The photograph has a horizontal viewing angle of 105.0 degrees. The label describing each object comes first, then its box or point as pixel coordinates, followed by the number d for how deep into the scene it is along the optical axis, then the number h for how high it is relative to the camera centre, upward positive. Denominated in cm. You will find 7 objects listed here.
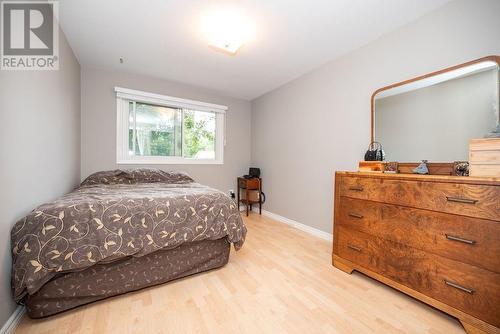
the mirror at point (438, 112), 138 +46
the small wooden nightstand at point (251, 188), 351 -42
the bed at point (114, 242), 108 -52
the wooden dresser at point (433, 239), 104 -48
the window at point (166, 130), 289 +60
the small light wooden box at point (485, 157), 108 +6
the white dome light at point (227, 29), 171 +133
